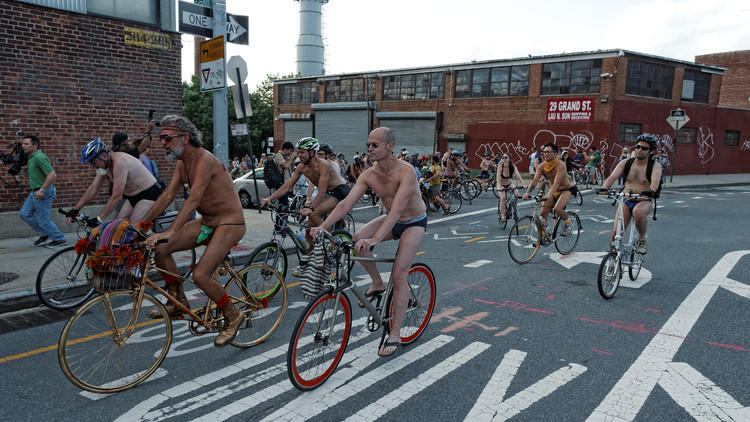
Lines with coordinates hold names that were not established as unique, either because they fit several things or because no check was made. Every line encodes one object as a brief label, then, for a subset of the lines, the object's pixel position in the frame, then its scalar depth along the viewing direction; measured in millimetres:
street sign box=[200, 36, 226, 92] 8664
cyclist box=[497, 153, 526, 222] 11875
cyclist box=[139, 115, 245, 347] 4066
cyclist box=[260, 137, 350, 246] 6902
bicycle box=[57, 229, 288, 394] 3578
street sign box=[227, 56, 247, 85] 9547
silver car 16203
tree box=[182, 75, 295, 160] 46812
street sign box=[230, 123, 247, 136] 10578
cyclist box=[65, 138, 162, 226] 5457
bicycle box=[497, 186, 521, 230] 11844
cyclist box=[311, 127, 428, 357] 4176
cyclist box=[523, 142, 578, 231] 8266
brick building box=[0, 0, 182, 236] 9328
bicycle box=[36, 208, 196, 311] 5617
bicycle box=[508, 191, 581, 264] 8016
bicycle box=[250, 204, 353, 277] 5896
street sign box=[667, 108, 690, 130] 24453
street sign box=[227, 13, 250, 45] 9281
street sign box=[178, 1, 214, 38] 8789
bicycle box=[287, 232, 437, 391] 3629
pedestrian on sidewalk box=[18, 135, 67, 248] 7878
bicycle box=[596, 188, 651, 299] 6105
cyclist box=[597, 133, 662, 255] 6625
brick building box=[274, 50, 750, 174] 28562
